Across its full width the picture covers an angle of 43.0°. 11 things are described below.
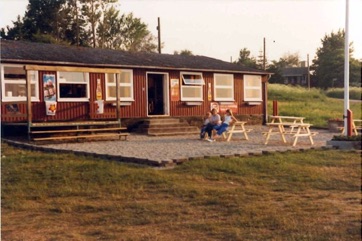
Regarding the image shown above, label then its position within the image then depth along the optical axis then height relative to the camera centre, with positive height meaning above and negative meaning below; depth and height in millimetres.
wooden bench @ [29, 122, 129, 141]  13205 -883
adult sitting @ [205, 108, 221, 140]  13930 -583
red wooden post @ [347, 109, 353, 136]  13172 -643
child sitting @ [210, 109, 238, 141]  13828 -699
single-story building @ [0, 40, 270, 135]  14984 +708
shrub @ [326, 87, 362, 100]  30828 +577
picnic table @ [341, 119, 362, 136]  15558 -997
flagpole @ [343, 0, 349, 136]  12452 +624
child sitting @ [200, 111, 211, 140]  14195 -816
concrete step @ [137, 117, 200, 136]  17344 -928
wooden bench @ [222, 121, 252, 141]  13671 -871
